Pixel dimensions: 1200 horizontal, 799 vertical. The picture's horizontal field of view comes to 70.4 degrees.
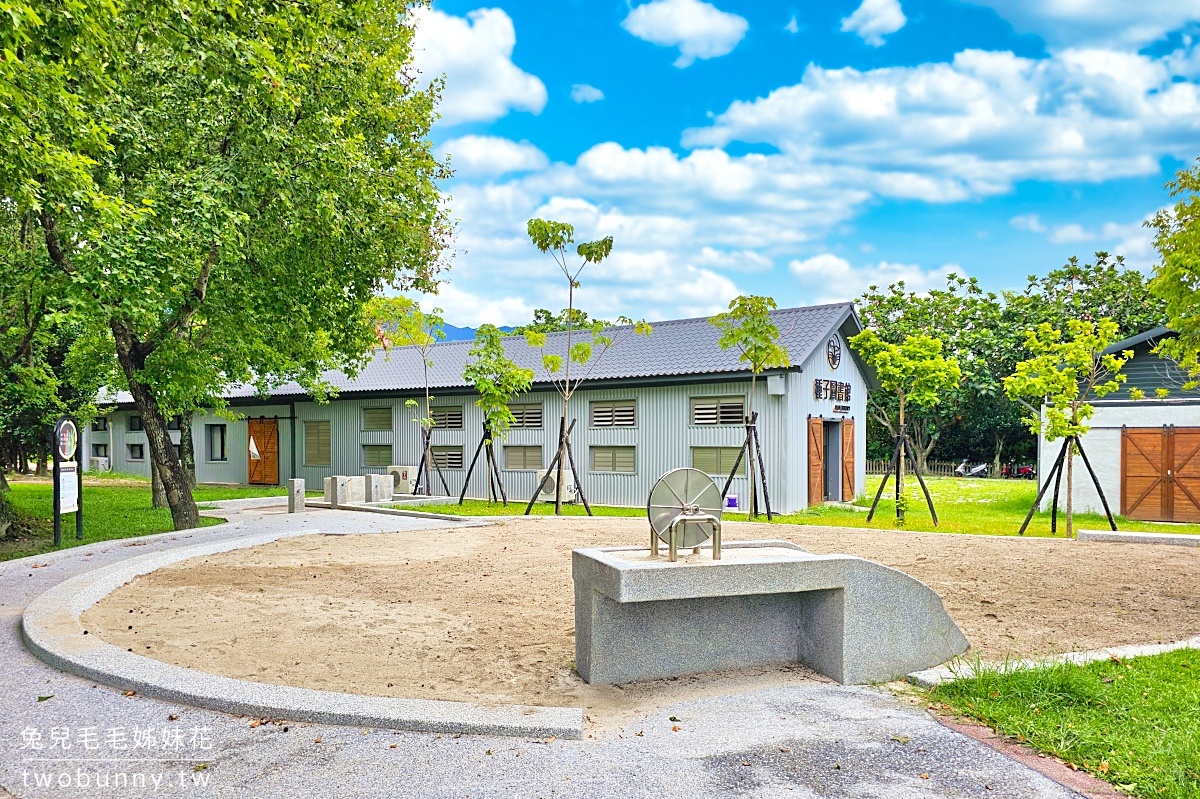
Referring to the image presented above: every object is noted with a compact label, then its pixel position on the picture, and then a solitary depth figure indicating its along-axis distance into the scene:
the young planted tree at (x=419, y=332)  23.17
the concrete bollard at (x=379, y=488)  21.41
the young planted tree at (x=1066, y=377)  14.21
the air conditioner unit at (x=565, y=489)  21.11
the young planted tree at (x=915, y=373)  15.82
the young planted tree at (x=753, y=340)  17.33
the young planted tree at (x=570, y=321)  18.47
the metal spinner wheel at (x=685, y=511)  6.17
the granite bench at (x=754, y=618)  5.77
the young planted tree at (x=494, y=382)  19.19
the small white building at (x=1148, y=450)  17.59
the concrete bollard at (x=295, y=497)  18.75
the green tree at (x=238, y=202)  10.62
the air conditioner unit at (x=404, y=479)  23.62
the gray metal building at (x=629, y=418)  19.69
